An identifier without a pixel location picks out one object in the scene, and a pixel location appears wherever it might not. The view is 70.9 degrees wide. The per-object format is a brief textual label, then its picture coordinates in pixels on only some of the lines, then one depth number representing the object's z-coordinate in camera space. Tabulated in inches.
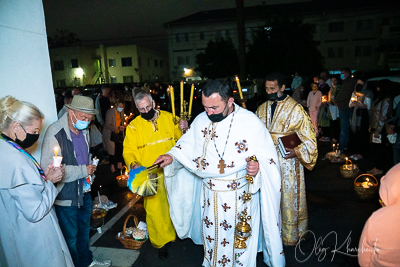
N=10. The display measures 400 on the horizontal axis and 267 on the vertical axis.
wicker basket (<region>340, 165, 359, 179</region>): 262.4
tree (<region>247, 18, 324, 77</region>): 993.5
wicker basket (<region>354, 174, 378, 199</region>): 213.9
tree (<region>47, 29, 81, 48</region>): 1946.4
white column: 128.3
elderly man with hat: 121.6
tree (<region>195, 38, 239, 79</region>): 1277.1
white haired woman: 86.0
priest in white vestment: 123.1
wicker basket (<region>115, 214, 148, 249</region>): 165.0
